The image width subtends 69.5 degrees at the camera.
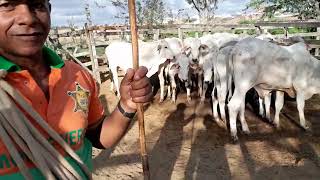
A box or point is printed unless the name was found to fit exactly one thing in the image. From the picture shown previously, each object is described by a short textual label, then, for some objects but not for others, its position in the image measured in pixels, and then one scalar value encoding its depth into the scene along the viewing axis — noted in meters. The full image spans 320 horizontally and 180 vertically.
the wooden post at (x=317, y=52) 6.65
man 0.89
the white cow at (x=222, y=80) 4.56
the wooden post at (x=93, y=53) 7.22
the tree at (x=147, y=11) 11.97
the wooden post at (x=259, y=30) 7.99
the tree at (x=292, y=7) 11.75
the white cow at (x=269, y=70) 4.10
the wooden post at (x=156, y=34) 8.68
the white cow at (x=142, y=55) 6.04
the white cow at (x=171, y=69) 6.09
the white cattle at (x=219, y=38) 6.17
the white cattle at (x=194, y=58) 5.79
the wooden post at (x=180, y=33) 8.53
